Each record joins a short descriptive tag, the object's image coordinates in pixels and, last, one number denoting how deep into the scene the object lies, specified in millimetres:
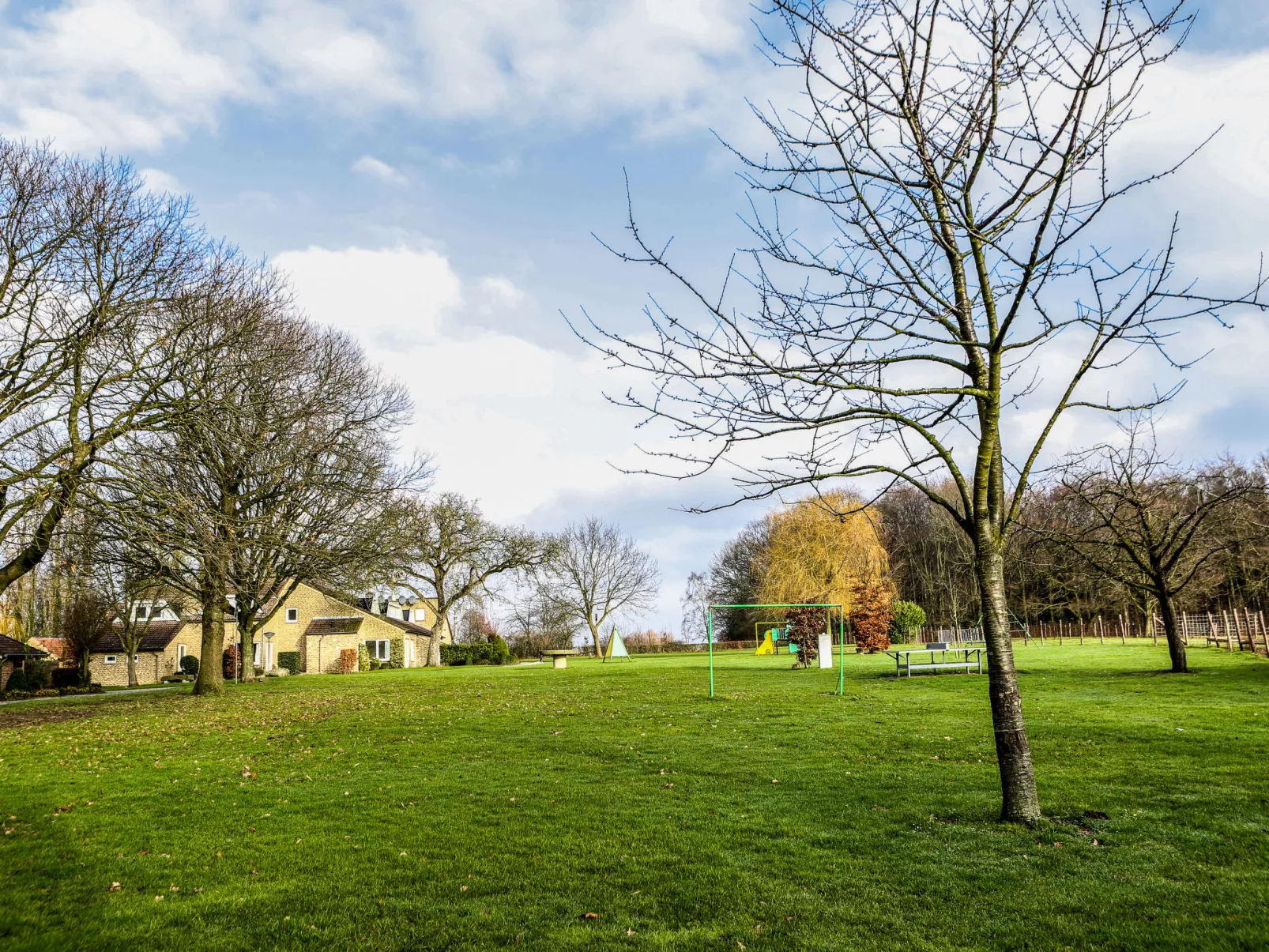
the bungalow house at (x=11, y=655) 41906
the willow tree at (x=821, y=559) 48219
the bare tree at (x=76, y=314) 15859
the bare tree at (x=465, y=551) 50719
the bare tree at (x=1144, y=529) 19859
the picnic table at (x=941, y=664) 23688
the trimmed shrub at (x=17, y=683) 40594
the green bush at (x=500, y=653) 56750
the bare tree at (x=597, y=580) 66938
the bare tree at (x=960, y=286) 6449
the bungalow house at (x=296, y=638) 50750
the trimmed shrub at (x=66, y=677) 44750
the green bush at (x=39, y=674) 41500
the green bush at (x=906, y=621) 48750
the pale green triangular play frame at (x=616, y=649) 54656
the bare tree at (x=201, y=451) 15750
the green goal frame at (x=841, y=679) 20145
